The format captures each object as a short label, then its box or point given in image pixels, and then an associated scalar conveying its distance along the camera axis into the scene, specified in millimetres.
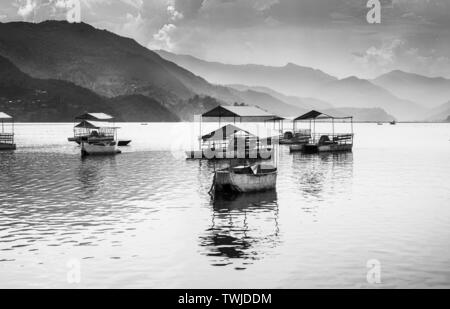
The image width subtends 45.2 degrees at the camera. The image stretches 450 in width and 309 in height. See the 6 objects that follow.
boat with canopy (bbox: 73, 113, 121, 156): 81375
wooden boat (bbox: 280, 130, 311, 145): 106125
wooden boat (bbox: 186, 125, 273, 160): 64312
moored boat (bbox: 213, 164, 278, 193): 39156
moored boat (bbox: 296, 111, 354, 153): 88206
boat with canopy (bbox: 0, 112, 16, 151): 94312
